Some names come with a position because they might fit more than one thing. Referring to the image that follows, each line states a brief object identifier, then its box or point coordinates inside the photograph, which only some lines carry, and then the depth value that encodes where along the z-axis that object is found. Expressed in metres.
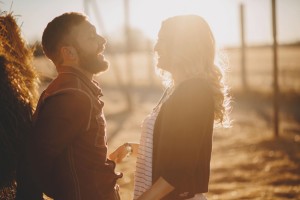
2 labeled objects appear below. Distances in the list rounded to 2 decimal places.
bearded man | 2.12
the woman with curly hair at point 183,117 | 2.22
